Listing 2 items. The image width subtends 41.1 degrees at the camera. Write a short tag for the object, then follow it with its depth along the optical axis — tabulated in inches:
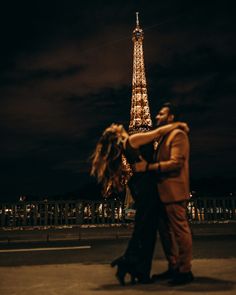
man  112.2
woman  113.7
